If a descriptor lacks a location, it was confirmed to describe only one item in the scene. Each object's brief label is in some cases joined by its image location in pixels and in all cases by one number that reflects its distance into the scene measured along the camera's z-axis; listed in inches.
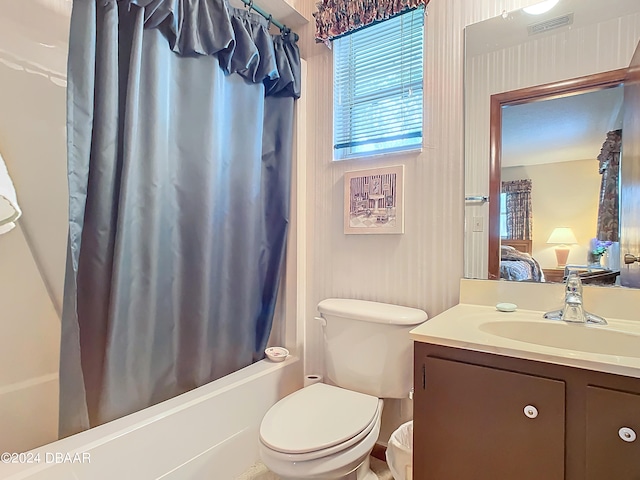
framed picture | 62.7
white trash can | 52.1
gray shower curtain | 47.2
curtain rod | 64.3
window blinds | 62.5
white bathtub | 41.2
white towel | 40.8
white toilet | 43.9
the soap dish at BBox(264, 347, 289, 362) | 69.3
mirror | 48.4
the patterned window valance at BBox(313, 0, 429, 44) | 60.2
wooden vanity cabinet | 31.9
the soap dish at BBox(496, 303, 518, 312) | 51.1
